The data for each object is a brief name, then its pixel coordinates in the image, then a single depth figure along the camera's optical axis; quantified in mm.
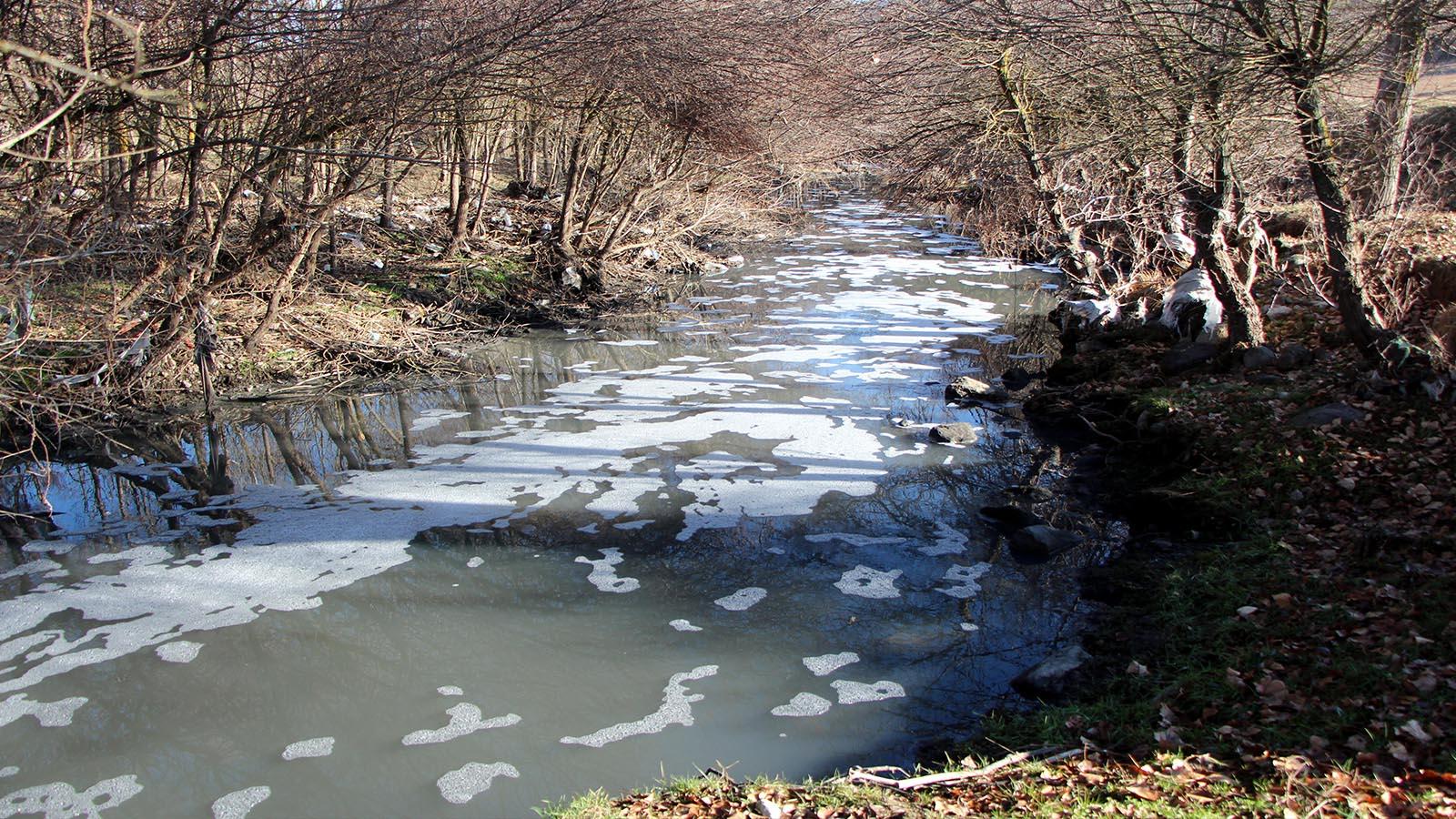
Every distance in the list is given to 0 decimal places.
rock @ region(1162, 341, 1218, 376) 11062
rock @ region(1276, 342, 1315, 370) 9875
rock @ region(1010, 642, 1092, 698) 5820
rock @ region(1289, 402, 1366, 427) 8195
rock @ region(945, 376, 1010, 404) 12312
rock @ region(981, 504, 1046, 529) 8359
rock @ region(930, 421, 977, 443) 10680
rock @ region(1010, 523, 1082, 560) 7832
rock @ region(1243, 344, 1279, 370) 10180
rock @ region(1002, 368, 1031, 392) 13031
